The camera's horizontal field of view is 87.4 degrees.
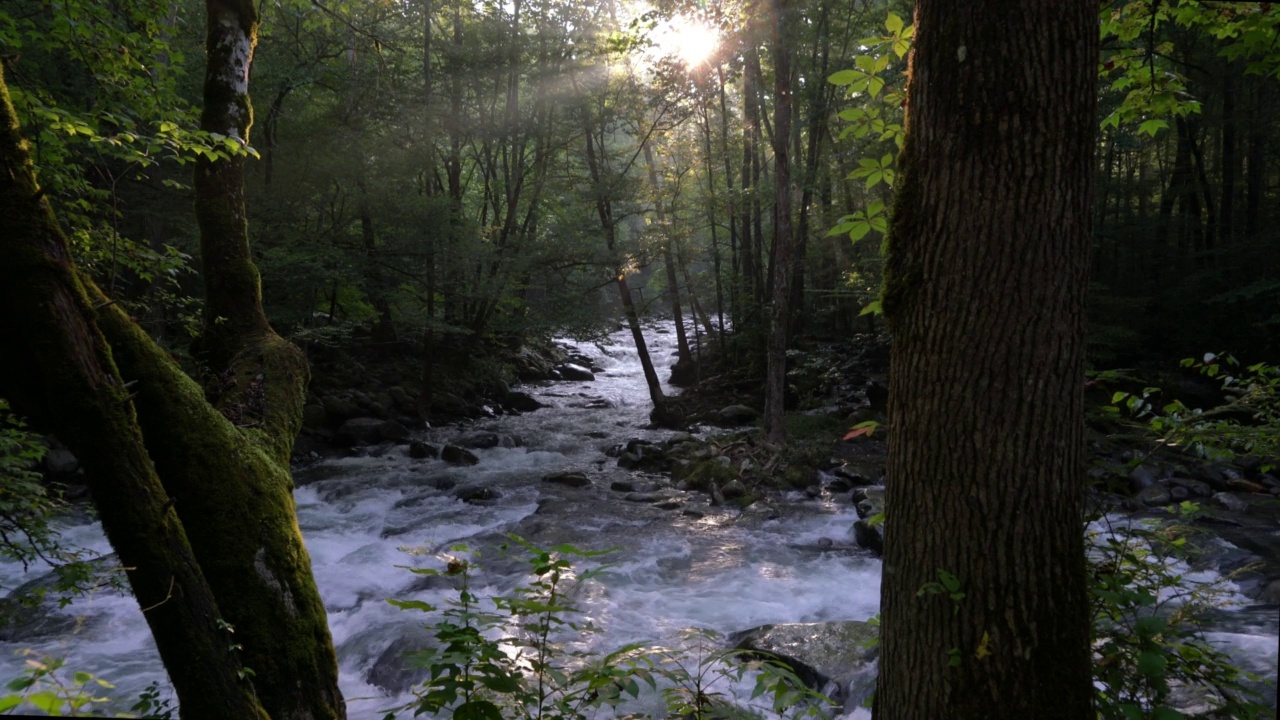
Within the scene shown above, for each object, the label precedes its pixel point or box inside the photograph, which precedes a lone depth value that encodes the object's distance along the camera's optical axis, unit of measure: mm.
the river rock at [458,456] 12727
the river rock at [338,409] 13945
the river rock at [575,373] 23594
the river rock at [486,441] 13969
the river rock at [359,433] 13430
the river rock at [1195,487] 9414
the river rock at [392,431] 13938
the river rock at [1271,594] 6017
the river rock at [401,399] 15867
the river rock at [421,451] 13016
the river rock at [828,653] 4734
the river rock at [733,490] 10406
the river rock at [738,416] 15625
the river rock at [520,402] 18375
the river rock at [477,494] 10500
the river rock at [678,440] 13381
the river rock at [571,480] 11352
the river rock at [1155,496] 8986
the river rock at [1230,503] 8977
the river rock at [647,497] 10523
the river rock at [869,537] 7902
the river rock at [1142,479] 9523
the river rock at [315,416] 13338
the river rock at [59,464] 9070
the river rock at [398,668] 5195
